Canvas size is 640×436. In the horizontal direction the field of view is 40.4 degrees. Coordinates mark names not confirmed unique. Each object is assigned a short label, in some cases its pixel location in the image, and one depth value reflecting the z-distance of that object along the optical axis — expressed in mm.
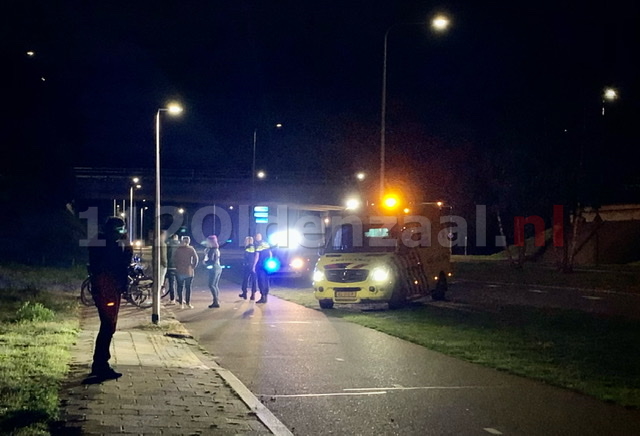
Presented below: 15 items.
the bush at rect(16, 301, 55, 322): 16016
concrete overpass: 60656
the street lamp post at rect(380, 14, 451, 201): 26375
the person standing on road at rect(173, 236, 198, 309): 21828
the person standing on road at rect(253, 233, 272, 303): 23211
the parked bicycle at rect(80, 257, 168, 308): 21703
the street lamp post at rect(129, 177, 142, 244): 56731
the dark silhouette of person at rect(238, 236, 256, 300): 23500
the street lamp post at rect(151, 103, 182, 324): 16812
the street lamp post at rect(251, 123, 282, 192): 51156
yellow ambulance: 20797
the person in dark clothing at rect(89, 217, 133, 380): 10203
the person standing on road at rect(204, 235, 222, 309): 21828
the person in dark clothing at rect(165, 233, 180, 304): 22297
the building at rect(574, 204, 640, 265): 47781
